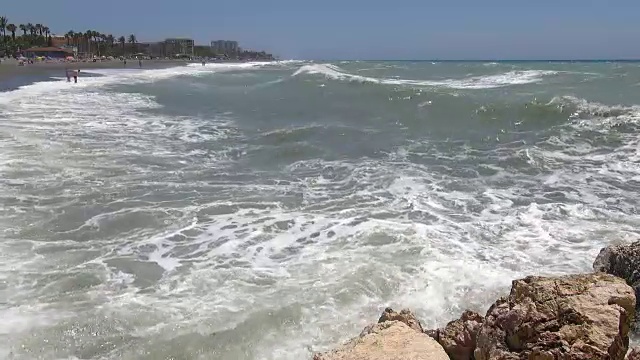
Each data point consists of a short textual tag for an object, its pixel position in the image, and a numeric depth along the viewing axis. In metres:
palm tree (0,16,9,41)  93.56
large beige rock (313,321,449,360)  3.12
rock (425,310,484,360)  3.77
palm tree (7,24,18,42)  96.12
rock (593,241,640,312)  4.54
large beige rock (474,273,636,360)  2.99
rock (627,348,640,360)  3.17
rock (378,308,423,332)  3.89
